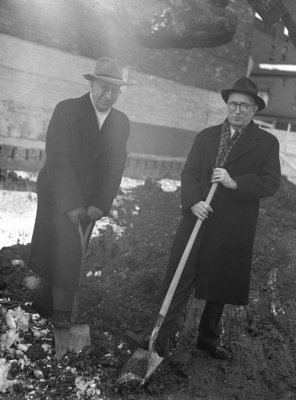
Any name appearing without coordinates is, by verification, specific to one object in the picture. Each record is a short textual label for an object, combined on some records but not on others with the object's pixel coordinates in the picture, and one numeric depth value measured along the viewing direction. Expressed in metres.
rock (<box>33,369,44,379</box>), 3.09
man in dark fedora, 3.51
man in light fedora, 3.63
